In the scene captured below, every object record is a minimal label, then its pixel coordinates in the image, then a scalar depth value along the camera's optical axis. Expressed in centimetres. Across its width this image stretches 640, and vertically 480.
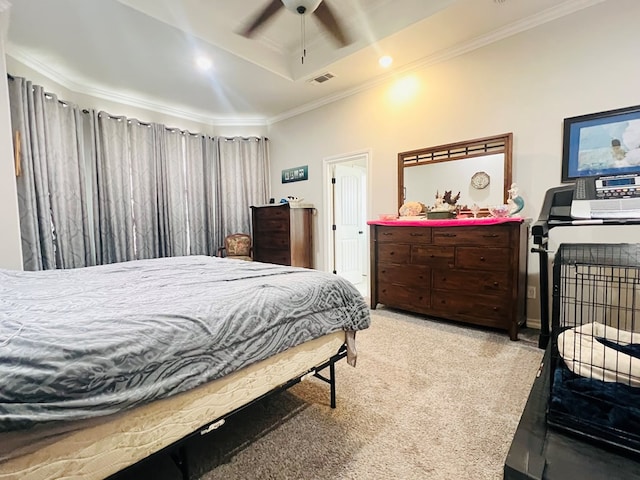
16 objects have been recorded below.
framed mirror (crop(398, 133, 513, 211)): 300
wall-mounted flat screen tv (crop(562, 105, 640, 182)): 239
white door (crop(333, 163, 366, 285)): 477
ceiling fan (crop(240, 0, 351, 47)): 233
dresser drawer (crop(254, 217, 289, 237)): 452
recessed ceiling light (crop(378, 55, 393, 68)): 333
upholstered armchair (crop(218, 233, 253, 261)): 492
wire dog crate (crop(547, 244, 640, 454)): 125
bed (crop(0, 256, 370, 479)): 77
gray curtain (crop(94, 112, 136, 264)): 395
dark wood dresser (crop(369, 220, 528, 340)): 262
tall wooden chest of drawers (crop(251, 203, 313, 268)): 450
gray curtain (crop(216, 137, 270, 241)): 518
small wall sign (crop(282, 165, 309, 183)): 488
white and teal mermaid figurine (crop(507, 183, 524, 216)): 277
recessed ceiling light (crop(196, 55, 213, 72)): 339
